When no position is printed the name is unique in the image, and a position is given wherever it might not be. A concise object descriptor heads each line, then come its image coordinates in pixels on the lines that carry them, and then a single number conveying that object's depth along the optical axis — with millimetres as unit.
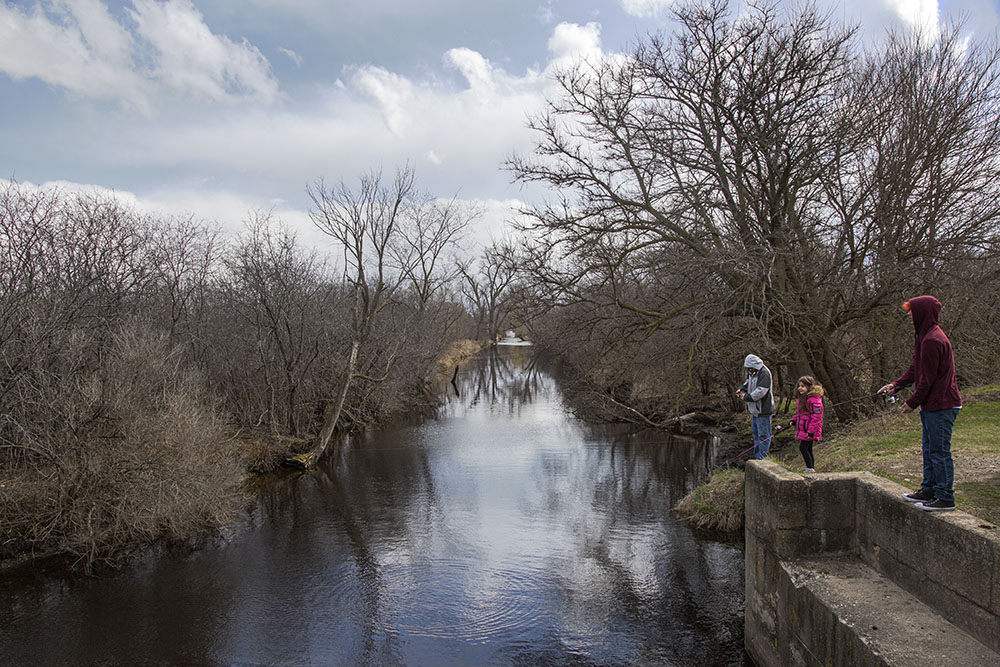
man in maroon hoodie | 4895
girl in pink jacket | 8914
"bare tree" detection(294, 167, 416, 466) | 19375
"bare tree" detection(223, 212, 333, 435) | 18703
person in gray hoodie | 9203
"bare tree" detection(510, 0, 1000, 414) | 12336
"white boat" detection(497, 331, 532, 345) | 85425
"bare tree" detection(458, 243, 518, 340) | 66938
